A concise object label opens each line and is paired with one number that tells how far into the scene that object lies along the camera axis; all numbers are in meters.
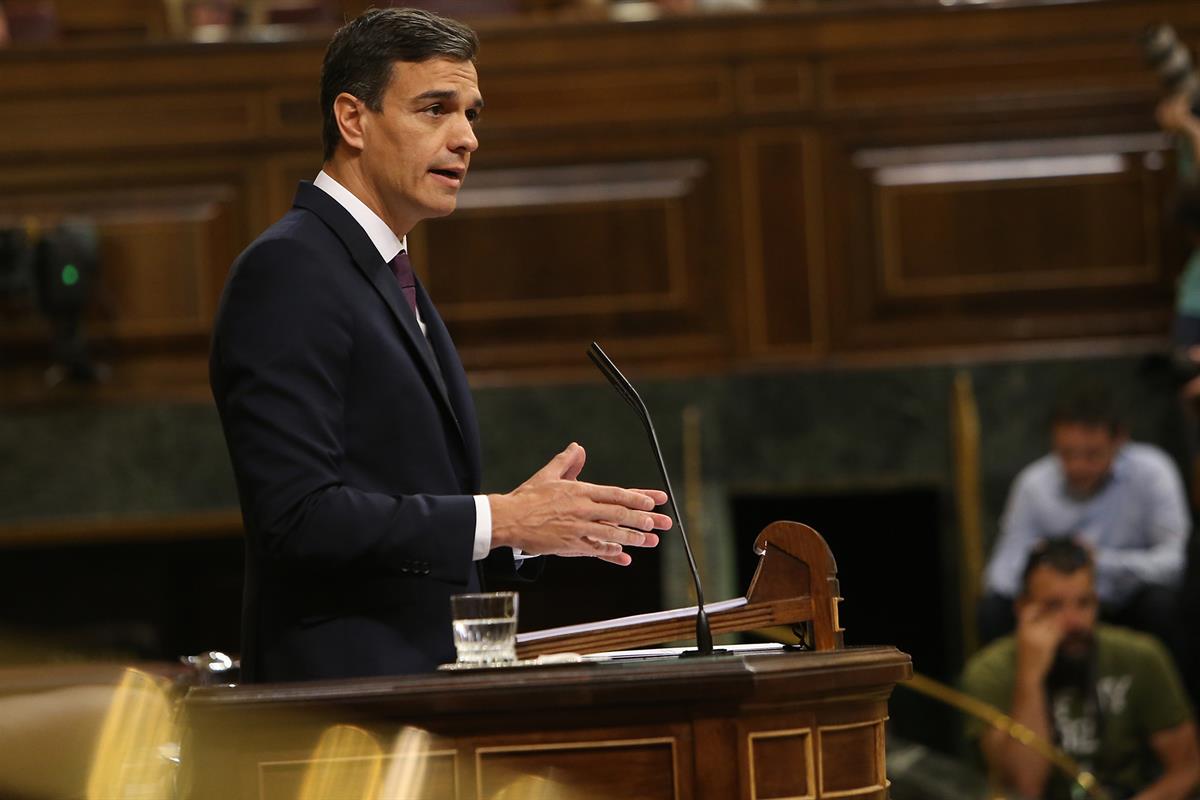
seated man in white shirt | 18.88
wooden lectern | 11.89
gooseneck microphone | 12.06
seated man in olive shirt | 17.31
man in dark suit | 12.09
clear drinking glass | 12.05
